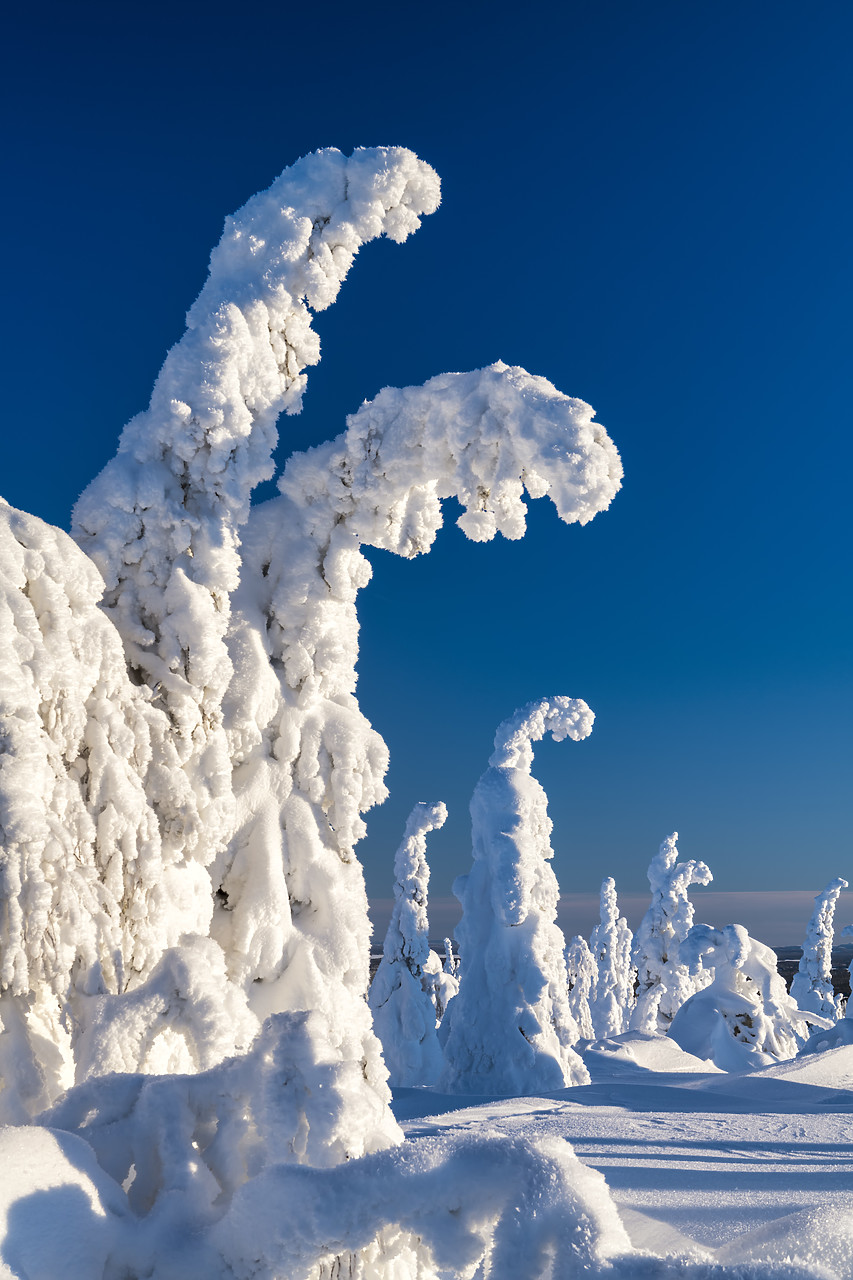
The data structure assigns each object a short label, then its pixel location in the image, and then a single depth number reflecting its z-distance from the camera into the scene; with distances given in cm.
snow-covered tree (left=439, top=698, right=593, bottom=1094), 1252
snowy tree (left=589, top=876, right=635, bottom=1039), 3850
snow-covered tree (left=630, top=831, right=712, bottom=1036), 2738
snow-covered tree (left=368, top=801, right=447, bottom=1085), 2161
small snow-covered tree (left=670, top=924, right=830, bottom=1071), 1736
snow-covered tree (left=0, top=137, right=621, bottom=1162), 290
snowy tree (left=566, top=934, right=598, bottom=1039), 3828
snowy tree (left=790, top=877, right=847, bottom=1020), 3434
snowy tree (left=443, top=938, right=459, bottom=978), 4118
